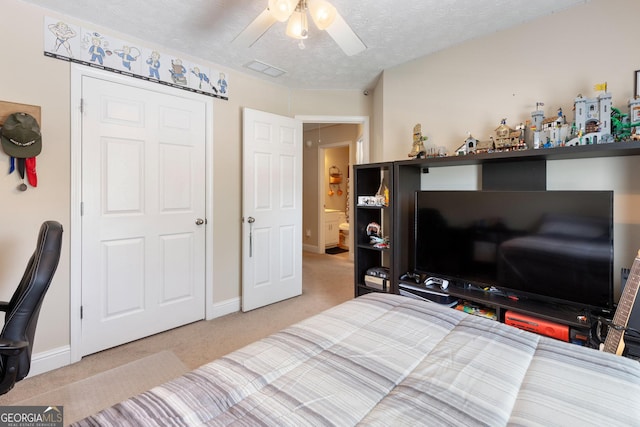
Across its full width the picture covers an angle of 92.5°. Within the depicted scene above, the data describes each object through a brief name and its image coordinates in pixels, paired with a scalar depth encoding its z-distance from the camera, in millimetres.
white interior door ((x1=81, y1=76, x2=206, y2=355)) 2270
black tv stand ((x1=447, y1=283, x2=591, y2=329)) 1755
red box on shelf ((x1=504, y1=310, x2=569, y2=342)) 1768
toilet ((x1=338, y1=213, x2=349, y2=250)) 6304
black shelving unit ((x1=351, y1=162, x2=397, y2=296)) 2822
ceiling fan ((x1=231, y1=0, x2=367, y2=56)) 1435
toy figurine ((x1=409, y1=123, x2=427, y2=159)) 2551
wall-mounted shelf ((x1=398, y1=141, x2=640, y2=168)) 1632
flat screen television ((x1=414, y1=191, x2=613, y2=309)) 1752
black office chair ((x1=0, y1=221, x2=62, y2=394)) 1209
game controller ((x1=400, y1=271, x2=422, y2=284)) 2499
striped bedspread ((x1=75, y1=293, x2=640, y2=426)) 742
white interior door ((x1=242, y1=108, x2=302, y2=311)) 3104
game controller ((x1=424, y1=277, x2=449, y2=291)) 2334
